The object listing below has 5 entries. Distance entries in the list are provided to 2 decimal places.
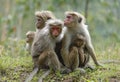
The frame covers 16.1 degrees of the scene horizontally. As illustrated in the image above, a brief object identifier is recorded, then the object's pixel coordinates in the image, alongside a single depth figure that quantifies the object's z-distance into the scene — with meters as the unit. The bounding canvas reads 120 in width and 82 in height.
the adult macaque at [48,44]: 10.02
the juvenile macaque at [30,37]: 11.30
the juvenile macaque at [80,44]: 10.24
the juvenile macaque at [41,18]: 10.90
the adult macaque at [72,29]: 10.16
